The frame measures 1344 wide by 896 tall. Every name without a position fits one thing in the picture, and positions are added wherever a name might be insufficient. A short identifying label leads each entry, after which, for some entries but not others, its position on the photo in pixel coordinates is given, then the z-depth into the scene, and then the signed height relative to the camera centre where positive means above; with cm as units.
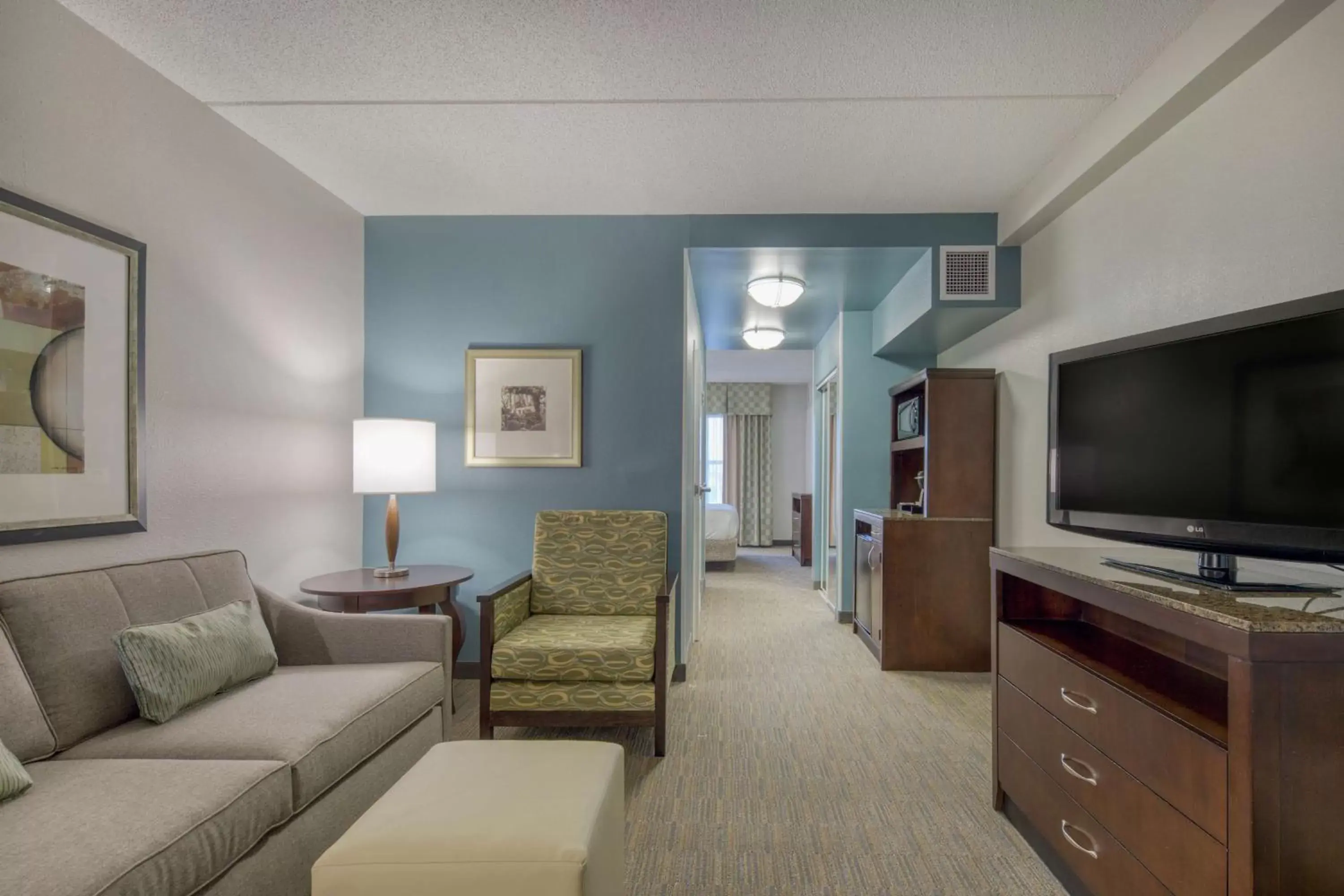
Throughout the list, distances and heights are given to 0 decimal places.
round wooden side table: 251 -58
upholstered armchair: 238 -78
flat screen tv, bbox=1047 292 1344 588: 128 +4
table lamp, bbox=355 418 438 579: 272 -6
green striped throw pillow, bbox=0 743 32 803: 125 -66
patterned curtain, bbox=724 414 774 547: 929 -38
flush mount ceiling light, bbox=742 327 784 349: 502 +91
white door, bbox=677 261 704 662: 338 -23
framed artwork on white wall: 171 +21
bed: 697 -95
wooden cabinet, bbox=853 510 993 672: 353 -81
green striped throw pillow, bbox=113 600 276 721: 164 -59
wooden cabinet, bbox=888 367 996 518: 354 +4
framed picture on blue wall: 329 +20
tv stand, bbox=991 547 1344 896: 112 -60
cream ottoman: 115 -75
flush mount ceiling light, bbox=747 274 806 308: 373 +96
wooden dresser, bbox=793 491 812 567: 752 -98
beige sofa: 116 -72
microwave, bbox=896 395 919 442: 388 +20
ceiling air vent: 321 +90
